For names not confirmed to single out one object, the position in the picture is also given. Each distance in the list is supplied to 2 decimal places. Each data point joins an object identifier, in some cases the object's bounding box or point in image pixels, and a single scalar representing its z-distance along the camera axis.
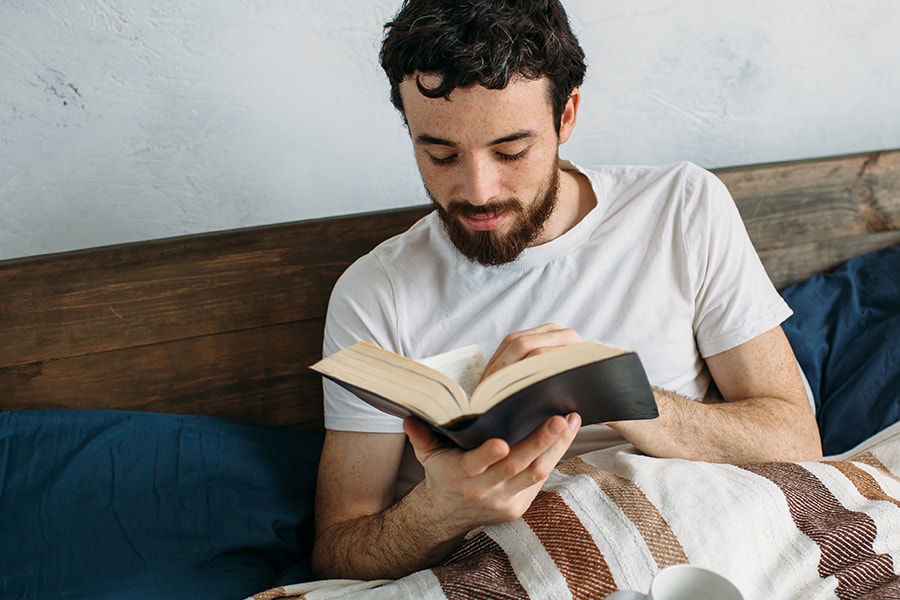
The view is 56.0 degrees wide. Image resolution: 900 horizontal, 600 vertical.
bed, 0.97
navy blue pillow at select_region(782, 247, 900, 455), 1.46
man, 1.08
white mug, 0.66
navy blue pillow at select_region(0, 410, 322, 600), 1.18
